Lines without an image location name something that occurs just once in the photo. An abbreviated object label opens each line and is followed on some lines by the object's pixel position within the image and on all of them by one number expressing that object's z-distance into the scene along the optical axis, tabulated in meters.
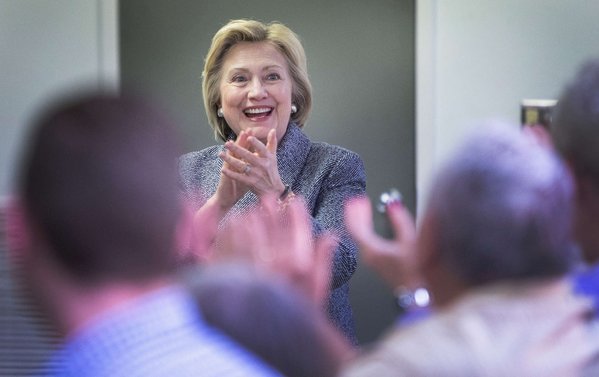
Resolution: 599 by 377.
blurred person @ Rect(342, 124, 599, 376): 3.89
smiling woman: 5.16
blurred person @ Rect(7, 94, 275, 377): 3.48
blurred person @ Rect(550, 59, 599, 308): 4.49
